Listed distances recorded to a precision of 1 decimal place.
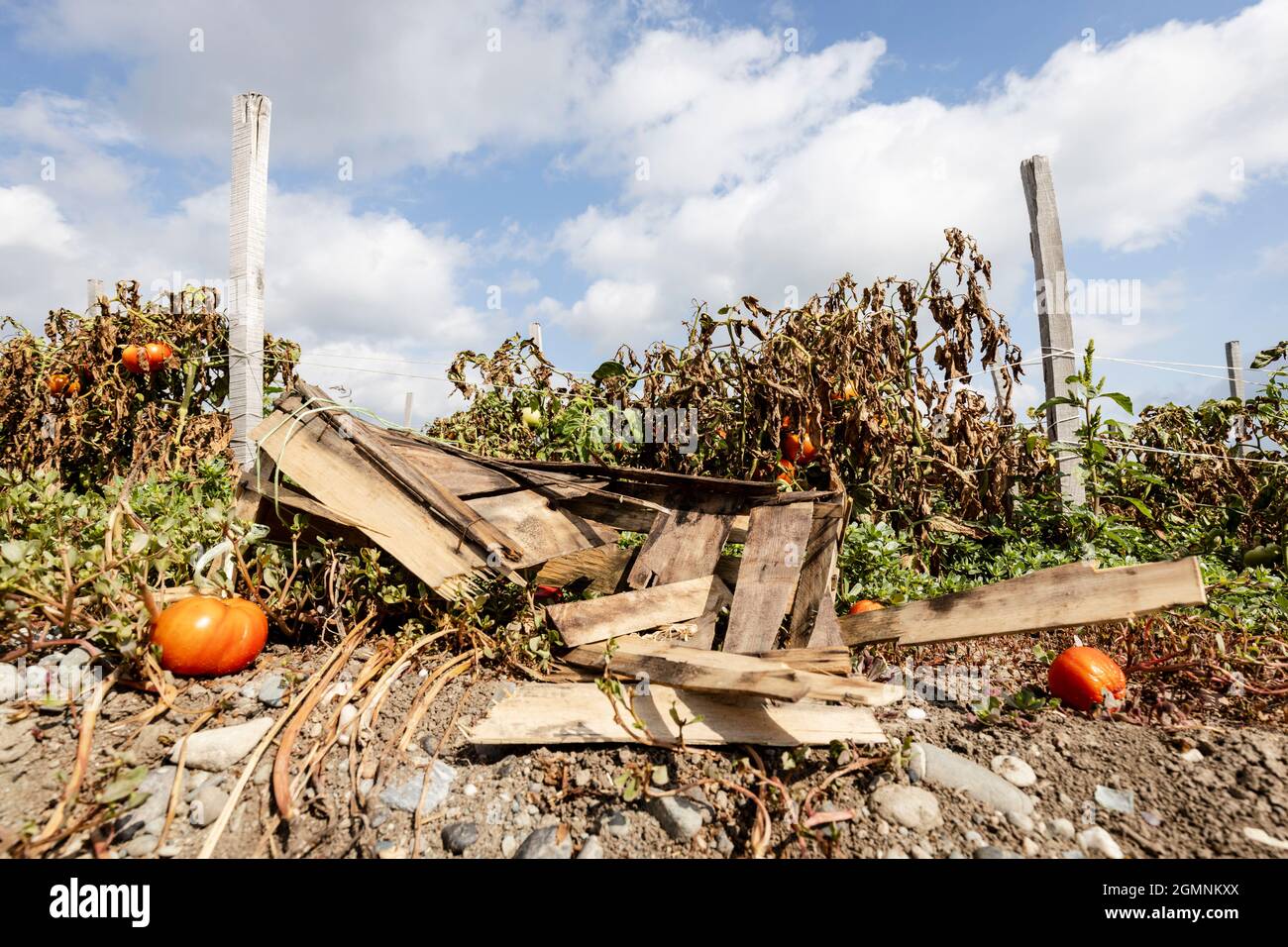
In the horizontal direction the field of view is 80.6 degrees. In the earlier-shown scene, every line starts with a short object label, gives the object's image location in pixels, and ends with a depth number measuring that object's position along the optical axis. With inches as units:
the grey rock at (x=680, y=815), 24.5
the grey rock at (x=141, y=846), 23.8
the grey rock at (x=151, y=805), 24.5
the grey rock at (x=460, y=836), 24.2
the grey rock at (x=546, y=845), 23.6
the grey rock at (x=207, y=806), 25.2
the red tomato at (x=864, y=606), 39.6
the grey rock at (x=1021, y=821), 24.8
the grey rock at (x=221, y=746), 27.3
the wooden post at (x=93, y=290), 220.0
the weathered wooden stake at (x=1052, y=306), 60.3
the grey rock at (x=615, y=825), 24.4
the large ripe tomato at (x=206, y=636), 31.3
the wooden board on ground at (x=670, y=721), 27.8
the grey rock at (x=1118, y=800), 25.6
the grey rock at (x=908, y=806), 24.8
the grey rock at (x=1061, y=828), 24.8
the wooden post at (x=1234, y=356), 319.6
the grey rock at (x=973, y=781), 25.8
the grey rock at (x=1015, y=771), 27.2
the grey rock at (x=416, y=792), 25.9
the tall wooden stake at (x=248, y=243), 64.2
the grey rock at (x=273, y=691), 30.8
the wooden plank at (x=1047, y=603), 28.8
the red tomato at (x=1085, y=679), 32.0
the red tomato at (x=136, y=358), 70.0
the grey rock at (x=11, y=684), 30.4
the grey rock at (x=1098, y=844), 23.7
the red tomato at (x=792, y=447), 52.3
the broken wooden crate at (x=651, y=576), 28.6
